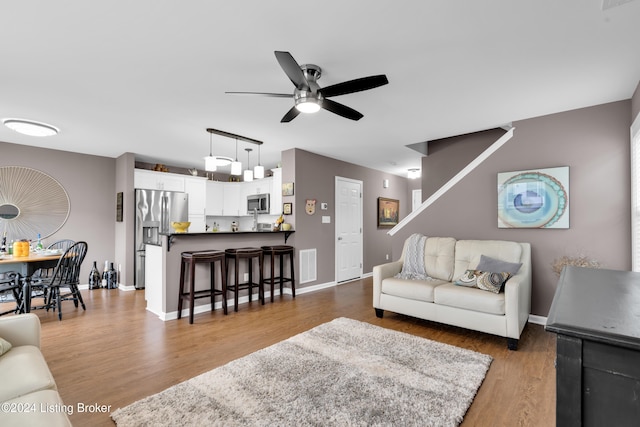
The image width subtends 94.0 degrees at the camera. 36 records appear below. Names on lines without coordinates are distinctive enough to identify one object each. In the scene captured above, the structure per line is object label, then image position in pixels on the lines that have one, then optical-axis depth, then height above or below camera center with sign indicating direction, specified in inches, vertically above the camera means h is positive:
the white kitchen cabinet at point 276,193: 230.4 +17.2
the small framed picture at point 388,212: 272.8 +3.1
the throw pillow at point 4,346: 60.1 -27.0
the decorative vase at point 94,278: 208.1 -44.3
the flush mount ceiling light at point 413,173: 264.4 +38.2
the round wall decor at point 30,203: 182.2 +7.0
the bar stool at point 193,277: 138.5 -30.5
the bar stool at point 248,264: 156.0 -27.7
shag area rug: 70.3 -47.9
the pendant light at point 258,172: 170.8 +24.7
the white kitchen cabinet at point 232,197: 274.7 +15.9
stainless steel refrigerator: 209.8 -1.0
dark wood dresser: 24.8 -13.3
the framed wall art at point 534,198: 132.6 +8.0
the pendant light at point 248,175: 176.7 +23.6
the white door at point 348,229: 229.3 -11.2
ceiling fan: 81.0 +37.2
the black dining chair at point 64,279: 145.0 -32.7
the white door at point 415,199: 306.9 +16.7
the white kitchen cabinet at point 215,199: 264.1 +14.3
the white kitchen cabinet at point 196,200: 243.0 +12.4
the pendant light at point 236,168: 159.9 +25.4
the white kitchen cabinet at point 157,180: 214.1 +25.9
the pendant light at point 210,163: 152.9 +26.8
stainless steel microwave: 242.8 +9.9
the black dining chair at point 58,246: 186.9 -20.0
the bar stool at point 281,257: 175.8 -25.9
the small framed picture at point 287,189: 194.2 +17.3
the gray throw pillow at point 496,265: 125.3 -21.6
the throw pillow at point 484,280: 116.9 -26.5
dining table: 133.0 -23.9
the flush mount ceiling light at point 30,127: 137.3 +41.6
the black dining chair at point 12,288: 140.1 -38.9
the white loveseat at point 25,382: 41.9 -28.5
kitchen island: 144.6 -26.1
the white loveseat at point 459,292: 111.3 -31.9
